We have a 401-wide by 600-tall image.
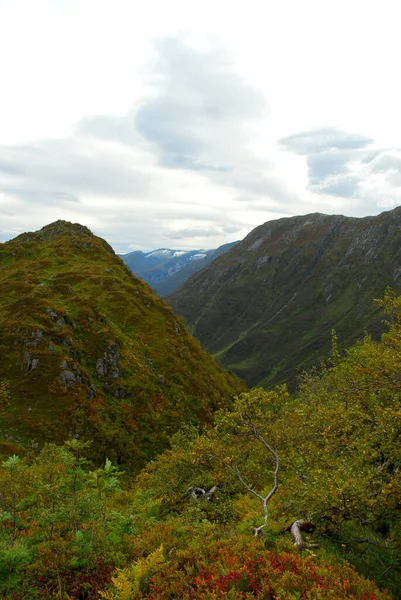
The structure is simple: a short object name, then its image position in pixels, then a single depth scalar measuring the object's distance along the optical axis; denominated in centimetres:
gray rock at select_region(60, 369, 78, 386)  4737
